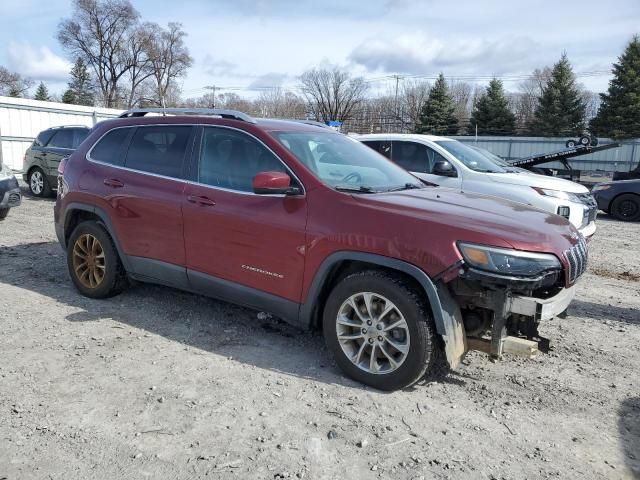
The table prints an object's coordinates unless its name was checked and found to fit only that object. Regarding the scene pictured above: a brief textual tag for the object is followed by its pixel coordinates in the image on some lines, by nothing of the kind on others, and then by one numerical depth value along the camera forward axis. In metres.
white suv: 7.55
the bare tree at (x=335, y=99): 62.53
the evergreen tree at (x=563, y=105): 41.56
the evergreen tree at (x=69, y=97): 57.44
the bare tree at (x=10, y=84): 60.40
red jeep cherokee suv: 3.46
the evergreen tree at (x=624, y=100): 37.47
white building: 20.03
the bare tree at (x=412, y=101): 61.55
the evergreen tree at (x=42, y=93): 64.06
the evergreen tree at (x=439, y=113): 46.72
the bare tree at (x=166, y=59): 57.38
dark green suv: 12.98
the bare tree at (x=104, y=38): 53.03
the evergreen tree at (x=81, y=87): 57.41
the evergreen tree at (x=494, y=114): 44.75
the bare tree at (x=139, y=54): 56.19
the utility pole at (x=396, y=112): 61.09
